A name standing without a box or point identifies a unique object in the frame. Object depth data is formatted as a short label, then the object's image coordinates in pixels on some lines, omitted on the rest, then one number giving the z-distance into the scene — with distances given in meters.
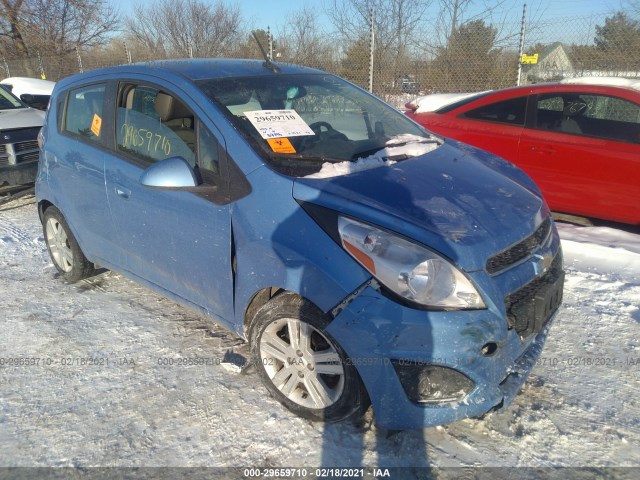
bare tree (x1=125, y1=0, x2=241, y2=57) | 16.08
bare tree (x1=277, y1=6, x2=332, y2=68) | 11.44
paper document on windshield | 2.63
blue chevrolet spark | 2.04
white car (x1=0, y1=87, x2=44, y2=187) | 6.02
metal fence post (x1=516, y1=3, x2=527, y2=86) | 8.72
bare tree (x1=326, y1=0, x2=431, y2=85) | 10.25
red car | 4.60
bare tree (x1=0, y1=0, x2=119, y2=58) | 20.17
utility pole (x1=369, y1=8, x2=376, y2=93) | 9.73
